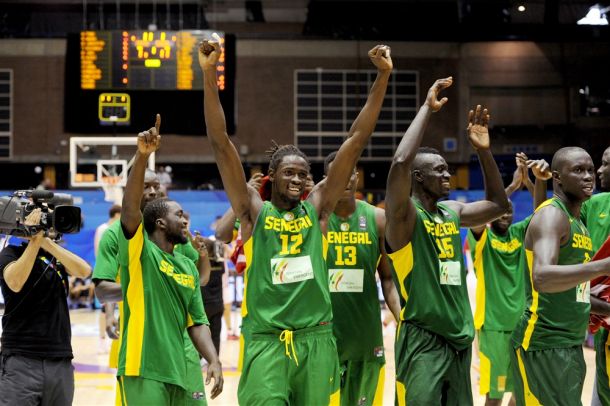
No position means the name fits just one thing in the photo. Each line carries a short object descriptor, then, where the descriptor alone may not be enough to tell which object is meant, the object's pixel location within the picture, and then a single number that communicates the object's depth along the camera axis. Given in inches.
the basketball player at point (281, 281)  164.9
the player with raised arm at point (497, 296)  274.2
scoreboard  518.9
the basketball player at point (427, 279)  174.2
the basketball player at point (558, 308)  181.3
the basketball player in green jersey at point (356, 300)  217.6
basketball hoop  540.4
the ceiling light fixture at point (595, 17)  820.6
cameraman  183.6
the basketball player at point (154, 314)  178.7
